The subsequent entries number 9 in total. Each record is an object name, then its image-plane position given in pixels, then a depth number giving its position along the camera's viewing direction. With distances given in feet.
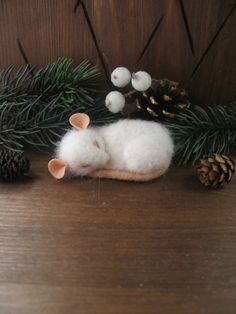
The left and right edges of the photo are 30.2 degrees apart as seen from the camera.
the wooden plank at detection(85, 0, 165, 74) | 1.87
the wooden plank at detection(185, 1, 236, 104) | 1.88
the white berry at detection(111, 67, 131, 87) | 1.88
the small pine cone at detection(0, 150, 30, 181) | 1.69
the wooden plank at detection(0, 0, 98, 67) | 1.89
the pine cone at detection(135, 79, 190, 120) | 1.92
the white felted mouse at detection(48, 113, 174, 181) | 1.68
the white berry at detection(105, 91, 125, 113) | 1.89
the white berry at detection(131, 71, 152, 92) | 1.85
